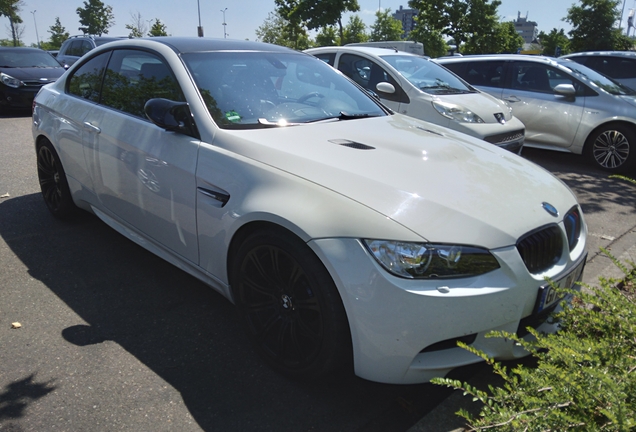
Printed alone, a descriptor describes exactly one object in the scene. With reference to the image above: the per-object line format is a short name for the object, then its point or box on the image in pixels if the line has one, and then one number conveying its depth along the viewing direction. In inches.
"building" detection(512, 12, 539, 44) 7479.3
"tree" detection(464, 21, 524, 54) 1099.3
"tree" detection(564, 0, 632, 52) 1237.7
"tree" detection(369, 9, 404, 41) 2033.7
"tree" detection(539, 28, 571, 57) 2306.7
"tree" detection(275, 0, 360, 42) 1327.5
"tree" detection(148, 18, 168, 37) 1962.4
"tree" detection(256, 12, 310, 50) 1485.2
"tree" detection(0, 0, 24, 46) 1760.6
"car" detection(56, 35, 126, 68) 634.8
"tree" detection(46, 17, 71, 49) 2452.0
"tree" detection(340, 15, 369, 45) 1881.2
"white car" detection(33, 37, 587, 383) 90.4
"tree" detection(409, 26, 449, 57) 1197.1
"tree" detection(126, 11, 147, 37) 2088.3
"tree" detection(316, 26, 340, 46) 1586.6
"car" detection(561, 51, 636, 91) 414.6
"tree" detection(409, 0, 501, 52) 1079.0
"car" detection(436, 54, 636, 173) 297.3
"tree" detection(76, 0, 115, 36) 2224.4
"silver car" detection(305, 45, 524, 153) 274.2
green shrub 67.9
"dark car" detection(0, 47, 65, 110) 485.7
